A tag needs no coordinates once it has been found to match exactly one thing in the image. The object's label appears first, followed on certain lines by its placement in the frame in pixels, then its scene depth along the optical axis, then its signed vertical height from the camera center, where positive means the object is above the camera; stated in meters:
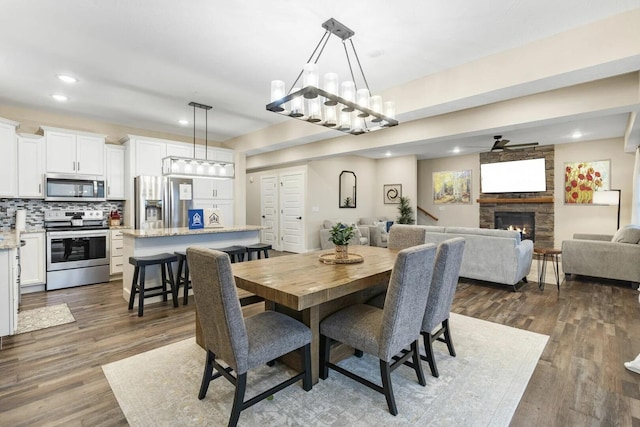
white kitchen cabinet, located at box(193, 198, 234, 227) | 5.91 +0.10
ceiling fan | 6.22 +1.33
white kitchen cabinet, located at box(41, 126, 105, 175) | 4.73 +0.95
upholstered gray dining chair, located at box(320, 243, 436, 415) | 1.76 -0.72
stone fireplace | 7.54 +0.16
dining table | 1.82 -0.45
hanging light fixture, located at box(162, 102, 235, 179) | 3.89 +0.57
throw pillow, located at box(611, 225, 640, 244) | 4.50 -0.38
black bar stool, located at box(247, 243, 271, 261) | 4.50 -0.55
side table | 4.41 -0.62
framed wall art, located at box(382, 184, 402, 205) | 9.05 +0.50
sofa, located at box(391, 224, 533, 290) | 4.32 -0.65
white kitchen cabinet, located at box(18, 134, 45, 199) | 4.49 +0.68
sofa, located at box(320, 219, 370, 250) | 7.34 -0.63
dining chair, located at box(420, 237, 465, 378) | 2.12 -0.56
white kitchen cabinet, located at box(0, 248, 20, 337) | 2.65 -0.68
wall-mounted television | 7.66 +0.85
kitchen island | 3.82 -0.41
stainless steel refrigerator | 5.21 +0.17
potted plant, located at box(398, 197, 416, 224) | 8.62 -0.05
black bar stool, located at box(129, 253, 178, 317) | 3.48 -0.77
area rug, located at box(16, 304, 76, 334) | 3.14 -1.15
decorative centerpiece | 2.64 -0.23
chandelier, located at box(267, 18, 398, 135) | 2.28 +0.87
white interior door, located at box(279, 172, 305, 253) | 7.82 -0.01
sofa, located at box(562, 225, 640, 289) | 4.43 -0.71
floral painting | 6.85 +0.67
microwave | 4.72 +0.37
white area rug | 1.81 -1.20
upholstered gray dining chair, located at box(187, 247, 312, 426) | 1.59 -0.71
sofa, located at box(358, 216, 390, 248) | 7.55 -0.57
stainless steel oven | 4.49 -0.56
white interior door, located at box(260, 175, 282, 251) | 8.49 +0.07
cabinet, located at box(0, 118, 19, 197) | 4.14 +0.73
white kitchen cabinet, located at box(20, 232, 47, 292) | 4.27 -0.69
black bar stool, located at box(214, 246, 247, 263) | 4.24 -0.56
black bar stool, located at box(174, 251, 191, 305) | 3.84 -0.80
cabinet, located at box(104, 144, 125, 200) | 5.32 +0.71
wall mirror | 8.61 +0.57
